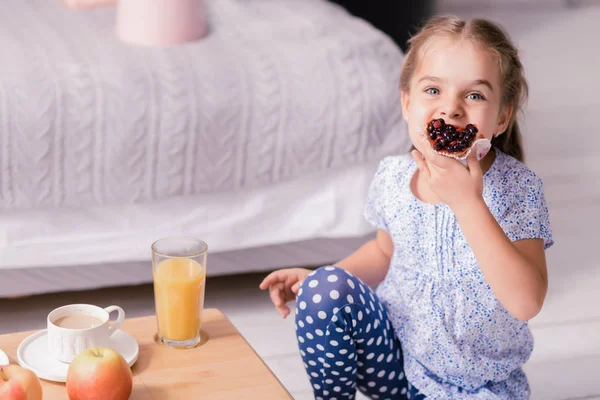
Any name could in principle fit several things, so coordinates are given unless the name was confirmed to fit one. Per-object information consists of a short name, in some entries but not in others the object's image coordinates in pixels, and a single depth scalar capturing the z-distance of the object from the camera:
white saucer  1.50
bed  2.19
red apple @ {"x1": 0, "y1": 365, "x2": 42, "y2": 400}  1.38
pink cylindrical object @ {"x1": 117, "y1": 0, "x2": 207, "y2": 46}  2.39
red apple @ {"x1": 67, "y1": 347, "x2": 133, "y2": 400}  1.42
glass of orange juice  1.60
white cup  1.52
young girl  1.65
